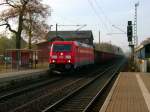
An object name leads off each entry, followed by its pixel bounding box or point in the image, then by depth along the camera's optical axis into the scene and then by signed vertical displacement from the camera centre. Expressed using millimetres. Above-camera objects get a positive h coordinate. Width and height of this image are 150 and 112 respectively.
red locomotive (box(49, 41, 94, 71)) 31984 -106
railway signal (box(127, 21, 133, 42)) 40906 +2557
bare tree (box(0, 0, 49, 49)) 48406 +5128
